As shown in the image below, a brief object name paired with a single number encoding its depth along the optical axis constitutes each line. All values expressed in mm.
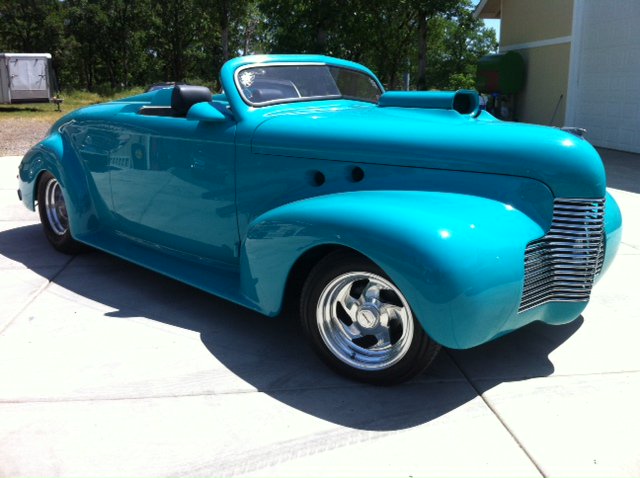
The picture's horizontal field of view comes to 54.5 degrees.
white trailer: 23777
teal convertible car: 2705
